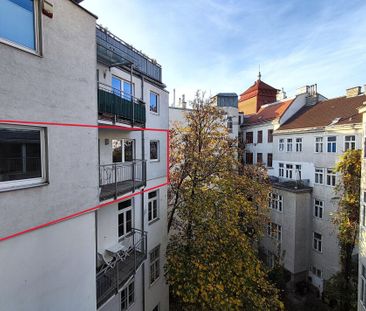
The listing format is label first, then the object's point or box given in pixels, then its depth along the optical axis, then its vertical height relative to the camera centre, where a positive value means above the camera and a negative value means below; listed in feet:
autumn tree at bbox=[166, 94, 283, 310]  30.40 -12.21
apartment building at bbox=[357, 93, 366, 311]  35.53 -15.20
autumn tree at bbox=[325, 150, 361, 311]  43.60 -15.11
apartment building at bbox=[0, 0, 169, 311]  12.41 -0.45
